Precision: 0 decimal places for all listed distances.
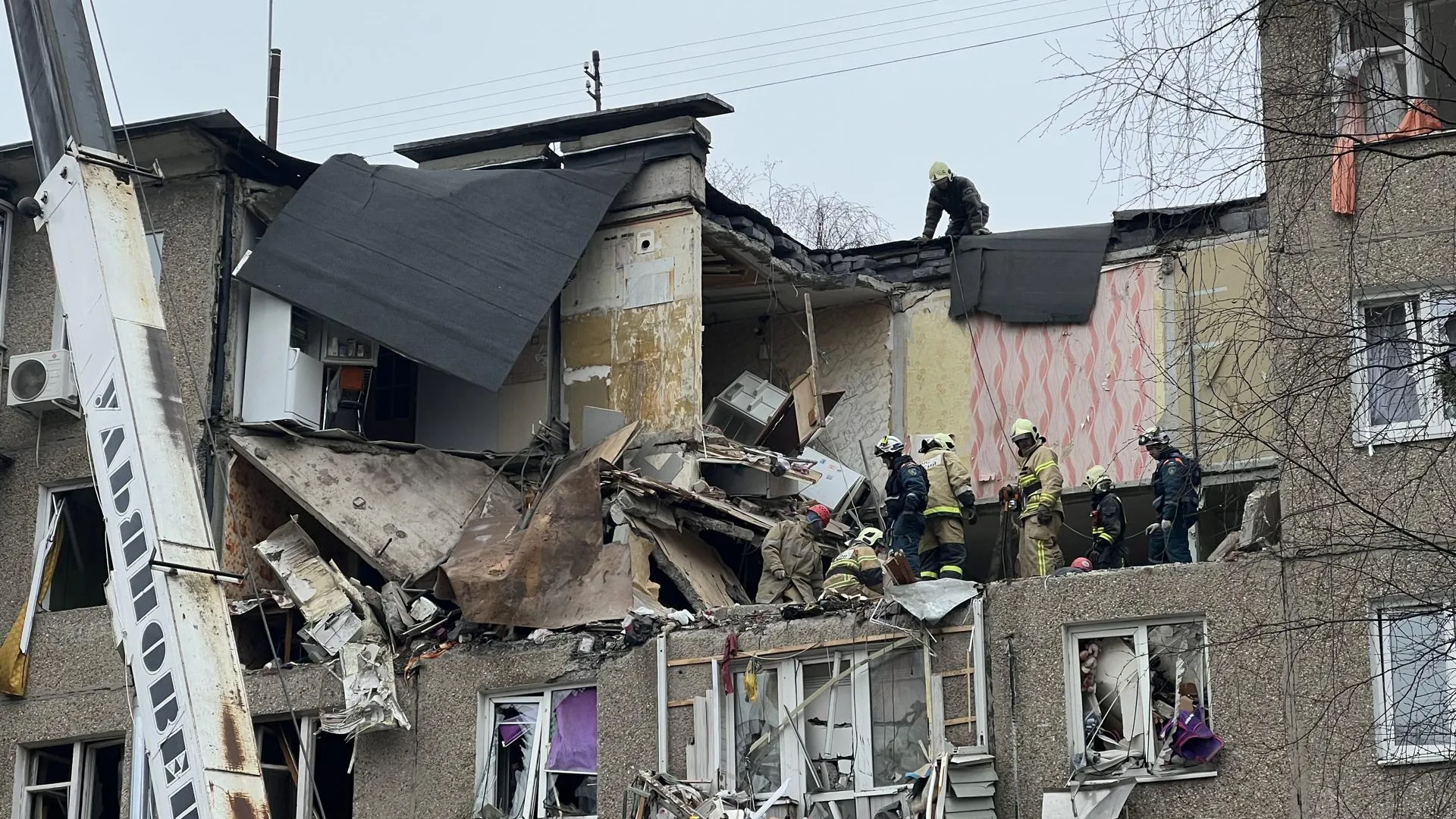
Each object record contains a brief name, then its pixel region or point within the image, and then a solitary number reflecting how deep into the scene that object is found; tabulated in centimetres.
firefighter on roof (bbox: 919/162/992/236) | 2183
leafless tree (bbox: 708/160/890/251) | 3894
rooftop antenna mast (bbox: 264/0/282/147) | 3177
